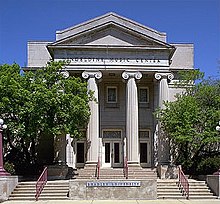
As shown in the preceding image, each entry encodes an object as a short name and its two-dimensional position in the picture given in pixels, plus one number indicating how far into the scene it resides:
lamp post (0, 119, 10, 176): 22.64
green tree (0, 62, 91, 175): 26.48
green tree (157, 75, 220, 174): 29.06
